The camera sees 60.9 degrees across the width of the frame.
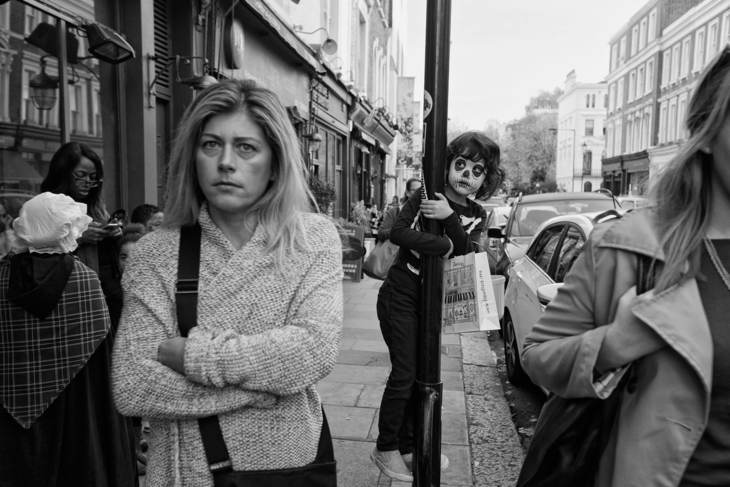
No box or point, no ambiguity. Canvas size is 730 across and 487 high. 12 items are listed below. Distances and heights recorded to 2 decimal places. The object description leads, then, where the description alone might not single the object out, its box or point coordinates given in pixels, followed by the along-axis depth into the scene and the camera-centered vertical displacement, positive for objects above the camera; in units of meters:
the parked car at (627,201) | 10.53 +0.04
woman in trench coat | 1.36 -0.27
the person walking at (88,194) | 3.48 +0.00
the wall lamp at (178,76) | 6.64 +1.37
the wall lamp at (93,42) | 5.18 +1.31
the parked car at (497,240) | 3.77 -0.35
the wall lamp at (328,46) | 12.42 +3.09
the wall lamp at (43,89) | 5.01 +0.88
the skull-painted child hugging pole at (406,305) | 3.36 -0.58
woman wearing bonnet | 2.55 -0.71
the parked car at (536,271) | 4.90 -0.60
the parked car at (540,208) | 9.13 -0.09
